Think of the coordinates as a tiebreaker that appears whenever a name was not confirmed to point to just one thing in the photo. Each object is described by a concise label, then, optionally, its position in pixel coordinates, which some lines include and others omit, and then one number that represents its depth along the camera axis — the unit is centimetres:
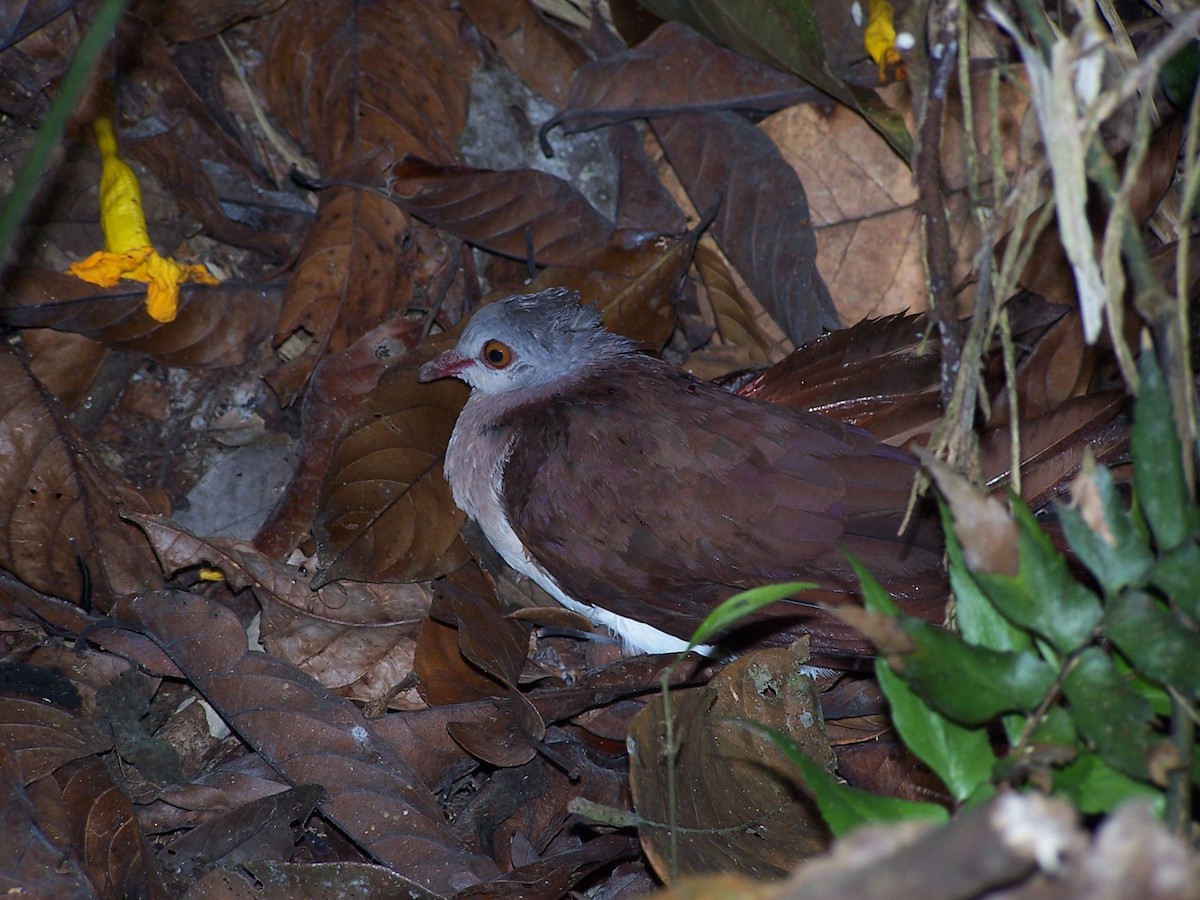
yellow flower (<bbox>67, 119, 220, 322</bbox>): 831
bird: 670
